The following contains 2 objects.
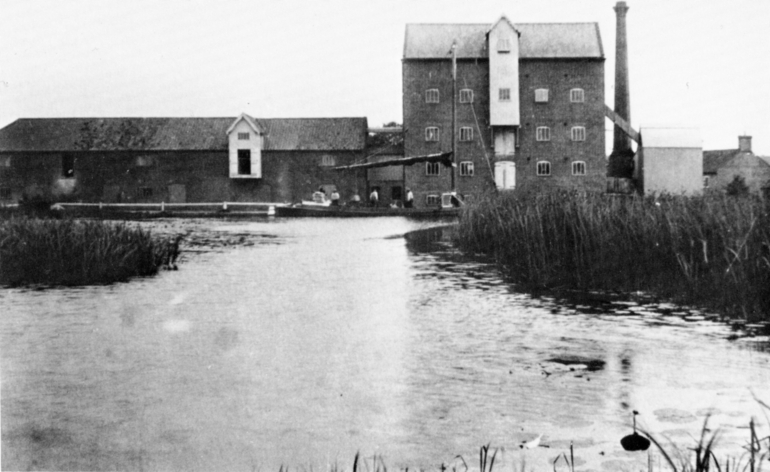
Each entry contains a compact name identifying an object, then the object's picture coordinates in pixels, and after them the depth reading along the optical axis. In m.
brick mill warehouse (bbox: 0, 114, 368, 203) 53.81
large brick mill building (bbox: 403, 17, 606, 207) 49.62
